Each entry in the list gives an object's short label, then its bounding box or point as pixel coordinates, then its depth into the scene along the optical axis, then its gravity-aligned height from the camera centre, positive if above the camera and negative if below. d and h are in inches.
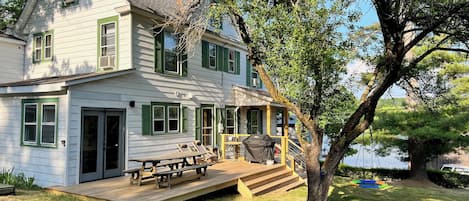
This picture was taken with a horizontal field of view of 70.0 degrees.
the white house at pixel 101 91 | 318.7 +27.4
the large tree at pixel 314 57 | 229.5 +43.1
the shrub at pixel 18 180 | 316.8 -62.8
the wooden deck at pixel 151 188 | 263.4 -62.7
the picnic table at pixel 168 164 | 291.9 -48.1
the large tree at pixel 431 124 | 455.8 -9.8
